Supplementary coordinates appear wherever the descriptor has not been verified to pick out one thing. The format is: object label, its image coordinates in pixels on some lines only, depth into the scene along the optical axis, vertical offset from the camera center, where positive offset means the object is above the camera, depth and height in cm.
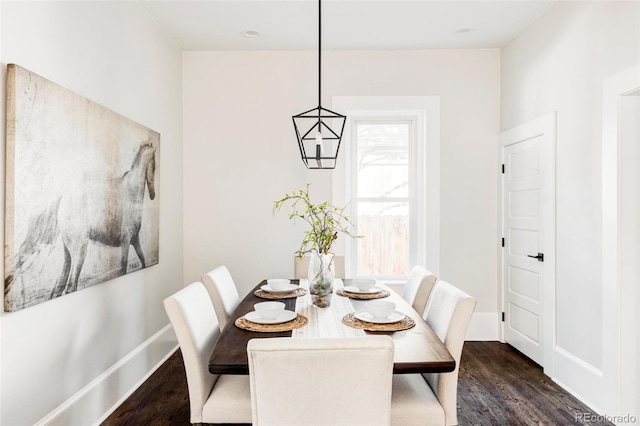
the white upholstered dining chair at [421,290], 244 -49
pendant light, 380 +76
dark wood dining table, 146 -55
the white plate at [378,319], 187 -51
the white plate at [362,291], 256 -51
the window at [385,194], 402 +20
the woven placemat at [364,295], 244 -52
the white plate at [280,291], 256 -51
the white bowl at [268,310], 188 -47
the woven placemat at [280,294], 246 -53
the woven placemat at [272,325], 179 -53
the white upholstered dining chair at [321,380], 118 -52
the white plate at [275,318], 186 -51
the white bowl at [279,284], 258 -48
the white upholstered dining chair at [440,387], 164 -80
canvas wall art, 170 +11
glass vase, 221 -38
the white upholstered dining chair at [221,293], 230 -49
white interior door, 299 -21
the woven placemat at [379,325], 180 -53
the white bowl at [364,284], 261 -48
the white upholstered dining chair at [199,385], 166 -74
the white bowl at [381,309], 187 -47
